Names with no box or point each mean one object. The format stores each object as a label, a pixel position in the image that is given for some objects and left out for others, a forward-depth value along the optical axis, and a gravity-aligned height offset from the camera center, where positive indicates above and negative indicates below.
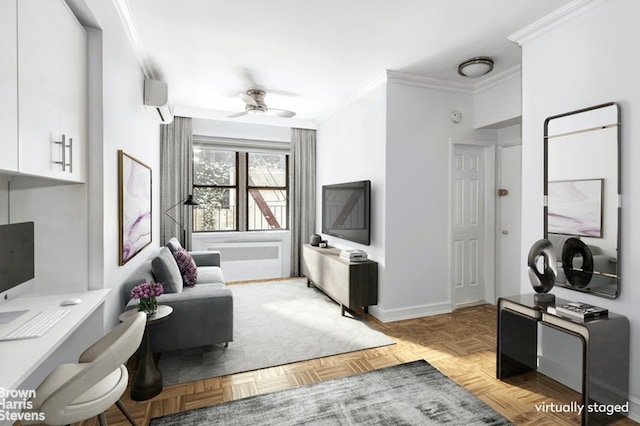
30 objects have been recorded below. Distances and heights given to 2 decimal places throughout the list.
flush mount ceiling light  3.15 +1.43
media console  3.55 -0.81
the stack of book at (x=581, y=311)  1.93 -0.61
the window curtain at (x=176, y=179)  4.87 +0.48
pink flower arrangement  2.21 -0.56
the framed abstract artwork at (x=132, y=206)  2.47 +0.04
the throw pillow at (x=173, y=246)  3.52 -0.40
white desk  1.13 -0.54
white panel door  3.91 -0.15
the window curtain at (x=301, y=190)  5.57 +0.35
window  5.29 +0.35
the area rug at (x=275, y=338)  2.58 -1.22
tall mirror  2.06 +0.10
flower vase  2.20 -0.64
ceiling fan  3.98 +1.27
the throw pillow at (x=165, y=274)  2.75 -0.54
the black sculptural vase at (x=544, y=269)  2.18 -0.39
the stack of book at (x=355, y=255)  3.74 -0.52
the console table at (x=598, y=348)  1.81 -0.79
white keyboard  1.38 -0.52
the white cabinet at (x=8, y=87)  1.23 +0.48
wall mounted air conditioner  3.36 +1.20
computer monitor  1.52 -0.22
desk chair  1.23 -0.76
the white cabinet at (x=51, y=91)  1.39 +0.59
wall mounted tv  3.82 -0.01
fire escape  5.57 +0.19
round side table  2.15 -1.11
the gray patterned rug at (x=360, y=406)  1.93 -1.24
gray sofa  2.45 -0.80
